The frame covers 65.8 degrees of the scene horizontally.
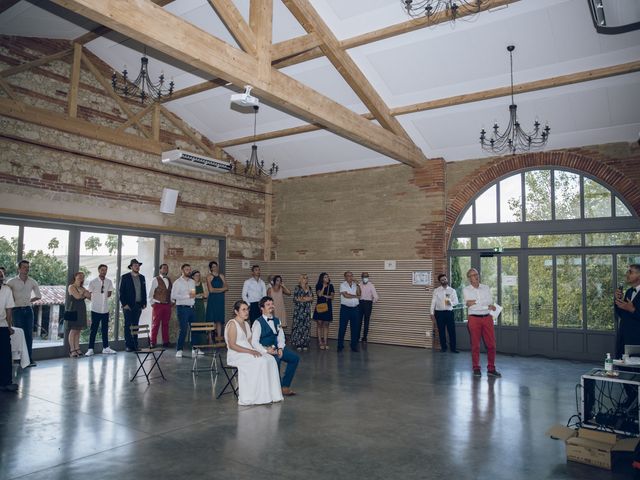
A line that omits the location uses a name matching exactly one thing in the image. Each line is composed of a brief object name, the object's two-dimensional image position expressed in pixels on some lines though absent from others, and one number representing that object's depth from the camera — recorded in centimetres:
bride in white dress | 582
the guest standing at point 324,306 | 1012
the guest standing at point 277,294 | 1027
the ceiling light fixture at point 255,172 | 1243
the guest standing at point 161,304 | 985
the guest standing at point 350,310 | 1011
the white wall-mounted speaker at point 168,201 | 1042
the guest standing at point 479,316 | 746
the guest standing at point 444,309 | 991
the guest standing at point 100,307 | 912
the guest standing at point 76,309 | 873
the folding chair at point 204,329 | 760
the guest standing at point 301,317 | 989
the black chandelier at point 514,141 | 909
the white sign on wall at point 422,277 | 1059
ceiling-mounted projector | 594
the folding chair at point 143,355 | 692
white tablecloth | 697
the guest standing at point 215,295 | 1005
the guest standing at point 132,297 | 934
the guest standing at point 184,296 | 968
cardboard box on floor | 404
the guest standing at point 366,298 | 1099
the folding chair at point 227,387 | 616
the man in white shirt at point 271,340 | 604
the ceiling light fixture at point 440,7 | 636
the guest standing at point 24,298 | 770
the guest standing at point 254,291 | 1049
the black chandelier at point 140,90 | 1003
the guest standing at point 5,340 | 587
